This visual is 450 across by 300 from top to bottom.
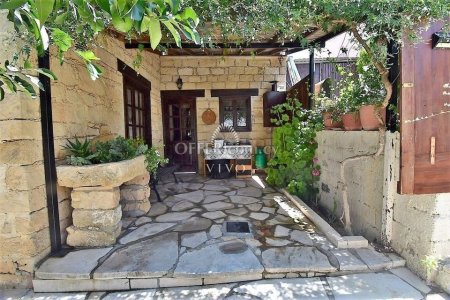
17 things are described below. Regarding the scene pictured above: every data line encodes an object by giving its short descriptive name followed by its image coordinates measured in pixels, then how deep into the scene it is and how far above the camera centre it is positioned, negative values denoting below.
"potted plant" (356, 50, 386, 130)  2.51 +0.37
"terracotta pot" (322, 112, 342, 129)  3.48 +0.12
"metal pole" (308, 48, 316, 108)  4.80 +1.03
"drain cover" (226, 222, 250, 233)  3.03 -1.14
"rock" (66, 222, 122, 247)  2.59 -1.01
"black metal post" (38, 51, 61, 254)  2.32 -0.19
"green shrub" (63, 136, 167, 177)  2.62 -0.18
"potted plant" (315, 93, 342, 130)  3.38 +0.26
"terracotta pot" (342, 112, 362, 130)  2.91 +0.11
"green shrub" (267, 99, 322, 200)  4.25 -0.39
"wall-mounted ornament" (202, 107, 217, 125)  6.50 +0.45
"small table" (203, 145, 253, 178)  6.04 -0.47
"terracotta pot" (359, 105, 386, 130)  2.51 +0.13
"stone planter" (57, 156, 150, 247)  2.48 -0.64
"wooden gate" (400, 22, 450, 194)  2.09 +0.09
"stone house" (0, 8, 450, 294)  2.13 -0.18
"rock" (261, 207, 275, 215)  3.68 -1.14
